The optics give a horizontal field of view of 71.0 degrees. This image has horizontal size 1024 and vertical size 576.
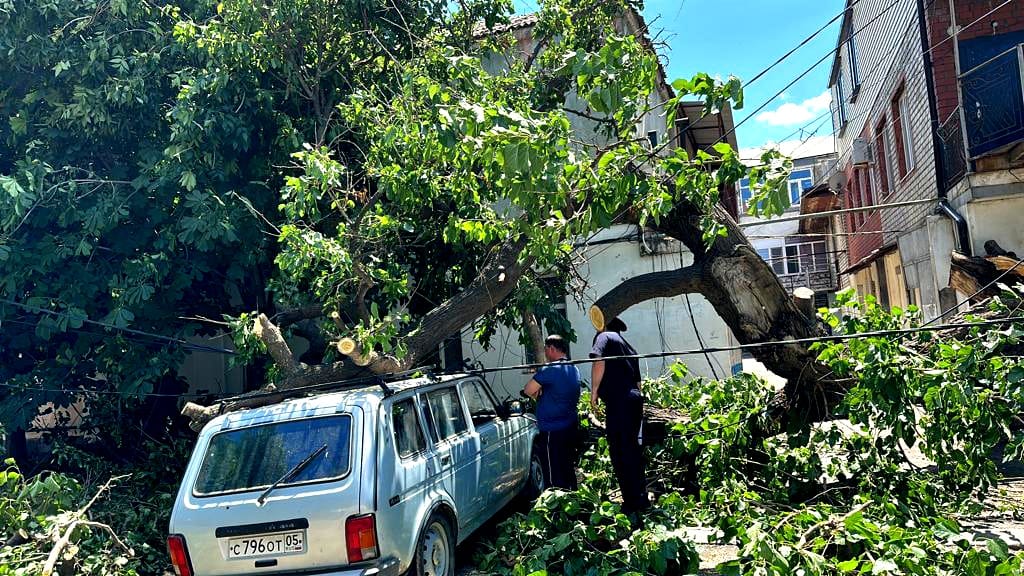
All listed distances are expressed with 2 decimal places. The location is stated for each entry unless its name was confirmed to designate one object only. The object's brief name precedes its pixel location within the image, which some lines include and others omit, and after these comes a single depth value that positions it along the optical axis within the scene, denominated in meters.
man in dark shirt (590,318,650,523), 6.15
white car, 4.64
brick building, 9.80
